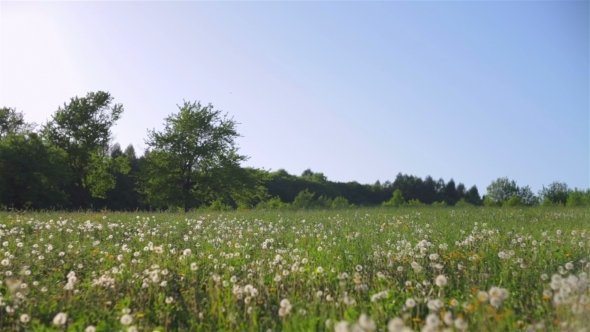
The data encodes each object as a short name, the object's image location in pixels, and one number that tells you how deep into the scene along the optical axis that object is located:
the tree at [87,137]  35.19
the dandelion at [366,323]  2.91
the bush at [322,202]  37.83
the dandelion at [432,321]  3.14
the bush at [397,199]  43.31
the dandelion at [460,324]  3.20
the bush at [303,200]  36.01
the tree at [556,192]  50.08
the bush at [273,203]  37.22
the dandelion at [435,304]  3.90
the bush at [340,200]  40.41
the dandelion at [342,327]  3.04
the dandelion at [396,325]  2.91
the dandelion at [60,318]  3.98
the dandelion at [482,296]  3.72
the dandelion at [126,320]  4.00
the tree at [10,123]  46.25
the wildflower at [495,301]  3.59
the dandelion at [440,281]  4.01
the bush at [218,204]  32.08
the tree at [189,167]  34.72
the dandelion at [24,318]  4.48
